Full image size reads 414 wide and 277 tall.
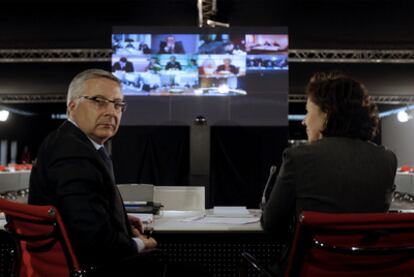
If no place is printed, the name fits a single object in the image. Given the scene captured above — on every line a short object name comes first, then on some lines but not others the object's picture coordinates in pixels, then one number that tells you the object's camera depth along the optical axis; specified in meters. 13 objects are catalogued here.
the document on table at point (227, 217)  2.20
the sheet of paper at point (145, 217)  2.15
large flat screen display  6.26
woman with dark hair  1.44
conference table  2.48
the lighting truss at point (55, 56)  7.84
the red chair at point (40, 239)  1.35
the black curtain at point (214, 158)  6.46
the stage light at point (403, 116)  10.77
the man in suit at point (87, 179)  1.40
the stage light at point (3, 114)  9.59
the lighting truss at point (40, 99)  11.28
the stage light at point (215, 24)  6.81
